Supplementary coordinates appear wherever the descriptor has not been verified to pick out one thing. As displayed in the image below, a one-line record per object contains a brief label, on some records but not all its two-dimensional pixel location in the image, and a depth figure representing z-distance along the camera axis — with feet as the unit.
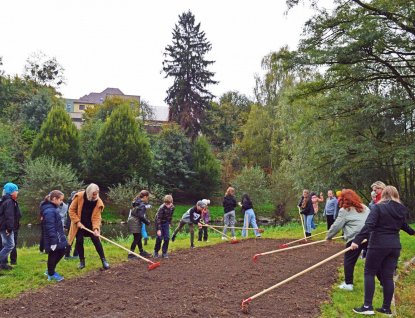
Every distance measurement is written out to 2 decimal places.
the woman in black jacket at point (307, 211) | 43.47
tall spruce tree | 136.46
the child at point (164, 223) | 31.94
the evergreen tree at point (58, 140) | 113.09
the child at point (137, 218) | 31.35
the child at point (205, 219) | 44.65
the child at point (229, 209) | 44.42
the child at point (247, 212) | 44.84
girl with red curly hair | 22.07
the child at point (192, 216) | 38.60
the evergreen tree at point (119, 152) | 115.65
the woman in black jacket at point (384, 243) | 17.89
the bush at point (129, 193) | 106.52
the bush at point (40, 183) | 97.35
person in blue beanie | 25.05
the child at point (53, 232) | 23.59
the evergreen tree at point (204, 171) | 125.29
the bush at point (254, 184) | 110.52
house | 232.12
